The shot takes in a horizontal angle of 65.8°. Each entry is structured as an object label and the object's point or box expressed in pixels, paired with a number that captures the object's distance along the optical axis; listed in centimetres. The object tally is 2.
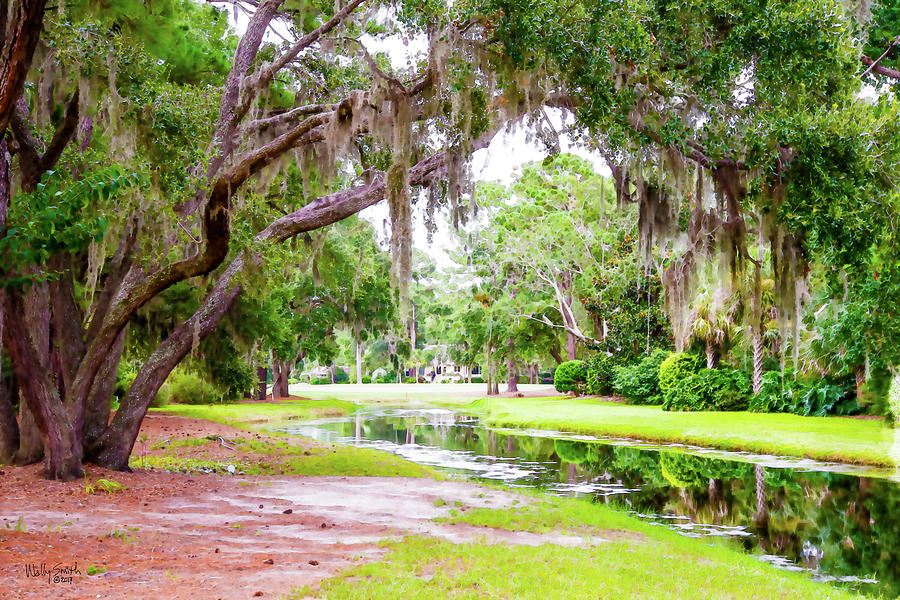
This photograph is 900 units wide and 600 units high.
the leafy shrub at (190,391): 3014
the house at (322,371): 8725
